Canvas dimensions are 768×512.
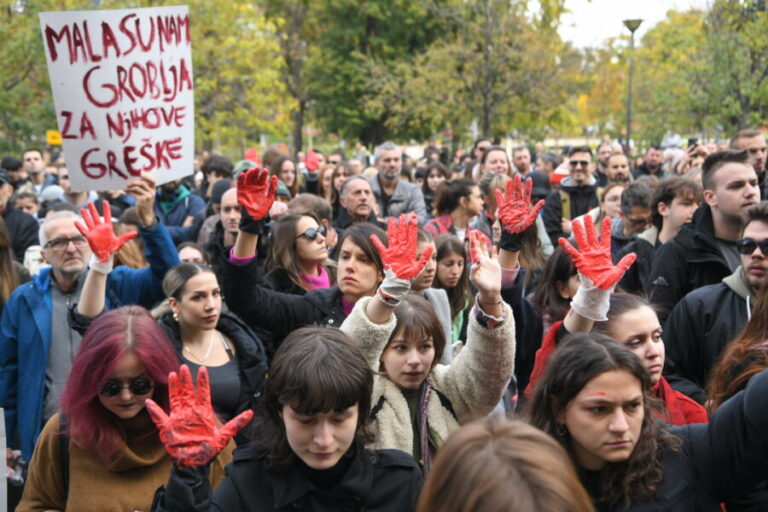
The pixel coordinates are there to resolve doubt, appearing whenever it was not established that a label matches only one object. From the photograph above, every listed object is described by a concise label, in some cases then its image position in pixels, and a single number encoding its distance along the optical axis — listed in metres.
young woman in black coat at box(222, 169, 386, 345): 4.36
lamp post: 22.09
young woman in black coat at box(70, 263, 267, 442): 4.53
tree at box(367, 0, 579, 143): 23.59
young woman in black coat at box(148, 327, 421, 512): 2.74
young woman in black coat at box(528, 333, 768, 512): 2.53
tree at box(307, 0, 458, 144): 34.84
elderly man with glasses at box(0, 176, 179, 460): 4.84
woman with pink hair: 3.37
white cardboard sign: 5.64
